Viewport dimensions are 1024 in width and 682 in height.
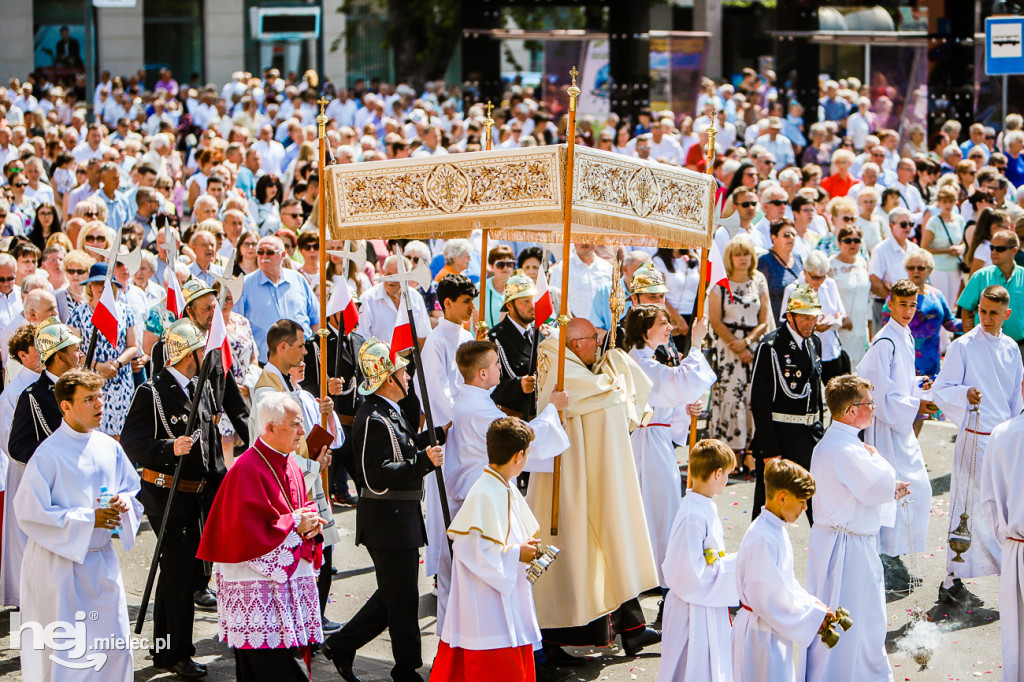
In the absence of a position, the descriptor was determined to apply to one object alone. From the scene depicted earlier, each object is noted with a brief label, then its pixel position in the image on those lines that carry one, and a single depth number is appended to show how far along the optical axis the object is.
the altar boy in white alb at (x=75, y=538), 12.63
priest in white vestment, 14.87
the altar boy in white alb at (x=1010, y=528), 13.61
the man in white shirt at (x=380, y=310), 20.50
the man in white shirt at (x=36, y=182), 28.78
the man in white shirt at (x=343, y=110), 48.37
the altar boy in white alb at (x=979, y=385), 17.08
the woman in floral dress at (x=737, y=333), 21.55
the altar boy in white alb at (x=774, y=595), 12.32
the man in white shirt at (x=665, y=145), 37.75
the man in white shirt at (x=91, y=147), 34.53
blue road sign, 31.30
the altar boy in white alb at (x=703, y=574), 12.65
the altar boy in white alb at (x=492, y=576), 12.48
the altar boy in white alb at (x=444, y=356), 16.34
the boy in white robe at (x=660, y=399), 16.23
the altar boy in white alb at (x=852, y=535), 13.71
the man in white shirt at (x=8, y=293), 19.70
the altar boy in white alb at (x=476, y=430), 14.29
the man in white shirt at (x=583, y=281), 23.20
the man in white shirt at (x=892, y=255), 25.03
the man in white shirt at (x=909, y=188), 30.45
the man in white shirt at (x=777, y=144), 37.69
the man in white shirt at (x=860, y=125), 41.16
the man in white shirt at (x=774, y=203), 24.33
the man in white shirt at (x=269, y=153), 35.56
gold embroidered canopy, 14.37
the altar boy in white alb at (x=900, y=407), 17.17
